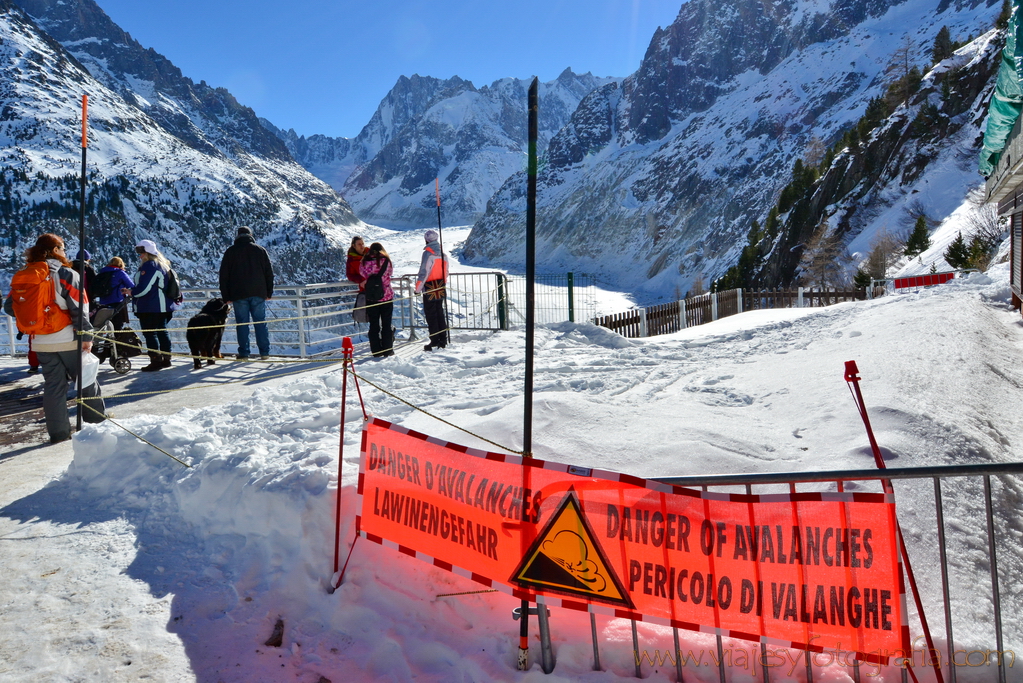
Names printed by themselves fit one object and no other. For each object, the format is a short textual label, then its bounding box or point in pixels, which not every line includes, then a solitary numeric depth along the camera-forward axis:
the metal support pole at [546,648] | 2.81
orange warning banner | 2.50
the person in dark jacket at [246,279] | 8.90
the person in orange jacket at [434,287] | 9.27
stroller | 8.61
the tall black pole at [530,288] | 2.68
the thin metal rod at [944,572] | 2.48
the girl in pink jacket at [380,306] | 9.12
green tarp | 7.83
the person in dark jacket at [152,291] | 8.59
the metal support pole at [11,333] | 11.83
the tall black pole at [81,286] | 5.47
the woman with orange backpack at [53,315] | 5.38
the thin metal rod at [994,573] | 2.50
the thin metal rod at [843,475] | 2.42
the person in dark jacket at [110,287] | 8.73
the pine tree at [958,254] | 23.30
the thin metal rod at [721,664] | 2.68
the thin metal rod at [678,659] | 2.72
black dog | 9.05
